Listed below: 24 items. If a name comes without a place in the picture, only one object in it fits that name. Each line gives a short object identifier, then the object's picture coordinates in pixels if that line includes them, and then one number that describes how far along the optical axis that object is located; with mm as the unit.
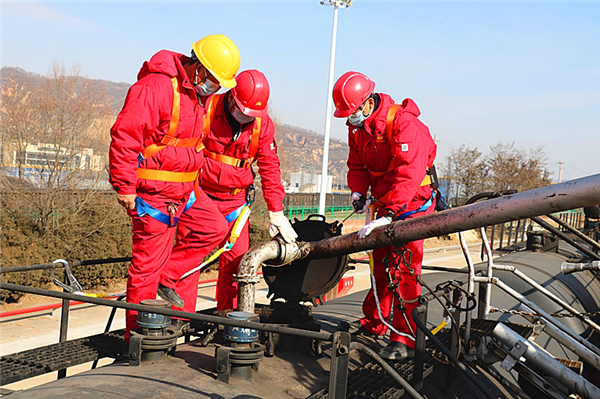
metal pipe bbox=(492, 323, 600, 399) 3408
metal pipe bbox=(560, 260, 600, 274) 4092
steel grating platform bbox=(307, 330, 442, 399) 3119
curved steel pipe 3535
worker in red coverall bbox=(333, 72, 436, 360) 4496
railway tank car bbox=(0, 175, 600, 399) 2693
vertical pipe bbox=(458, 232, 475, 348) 4074
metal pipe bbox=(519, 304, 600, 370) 3604
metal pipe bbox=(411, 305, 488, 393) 3162
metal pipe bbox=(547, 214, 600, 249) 3980
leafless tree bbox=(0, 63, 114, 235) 15766
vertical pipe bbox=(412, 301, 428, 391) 3414
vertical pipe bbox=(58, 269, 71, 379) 3953
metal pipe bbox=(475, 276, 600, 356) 3904
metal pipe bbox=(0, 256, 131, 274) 3765
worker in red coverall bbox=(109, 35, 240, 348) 4180
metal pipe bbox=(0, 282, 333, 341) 2336
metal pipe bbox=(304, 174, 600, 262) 2484
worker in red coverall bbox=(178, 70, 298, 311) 4871
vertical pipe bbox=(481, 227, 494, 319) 4102
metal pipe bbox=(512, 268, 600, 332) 4342
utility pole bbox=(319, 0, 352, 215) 20656
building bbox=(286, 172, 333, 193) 53406
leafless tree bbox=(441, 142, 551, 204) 38250
